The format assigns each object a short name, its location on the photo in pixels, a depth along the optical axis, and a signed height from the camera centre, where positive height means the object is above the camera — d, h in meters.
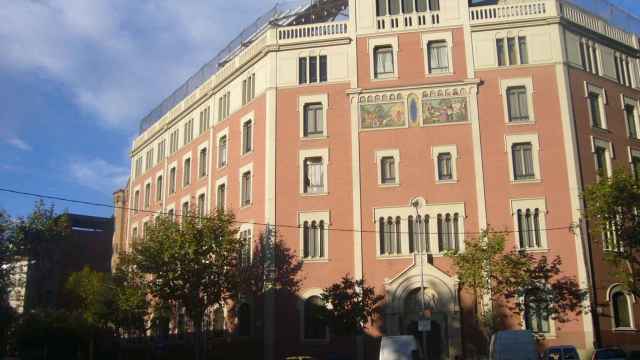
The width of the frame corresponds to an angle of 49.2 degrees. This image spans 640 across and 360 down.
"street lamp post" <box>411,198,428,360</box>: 35.66 +3.51
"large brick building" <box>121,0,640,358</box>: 39.78 +11.68
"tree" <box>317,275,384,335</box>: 37.09 +2.01
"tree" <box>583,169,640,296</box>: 35.75 +6.41
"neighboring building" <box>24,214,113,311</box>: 79.00 +10.81
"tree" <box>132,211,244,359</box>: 39.31 +4.84
